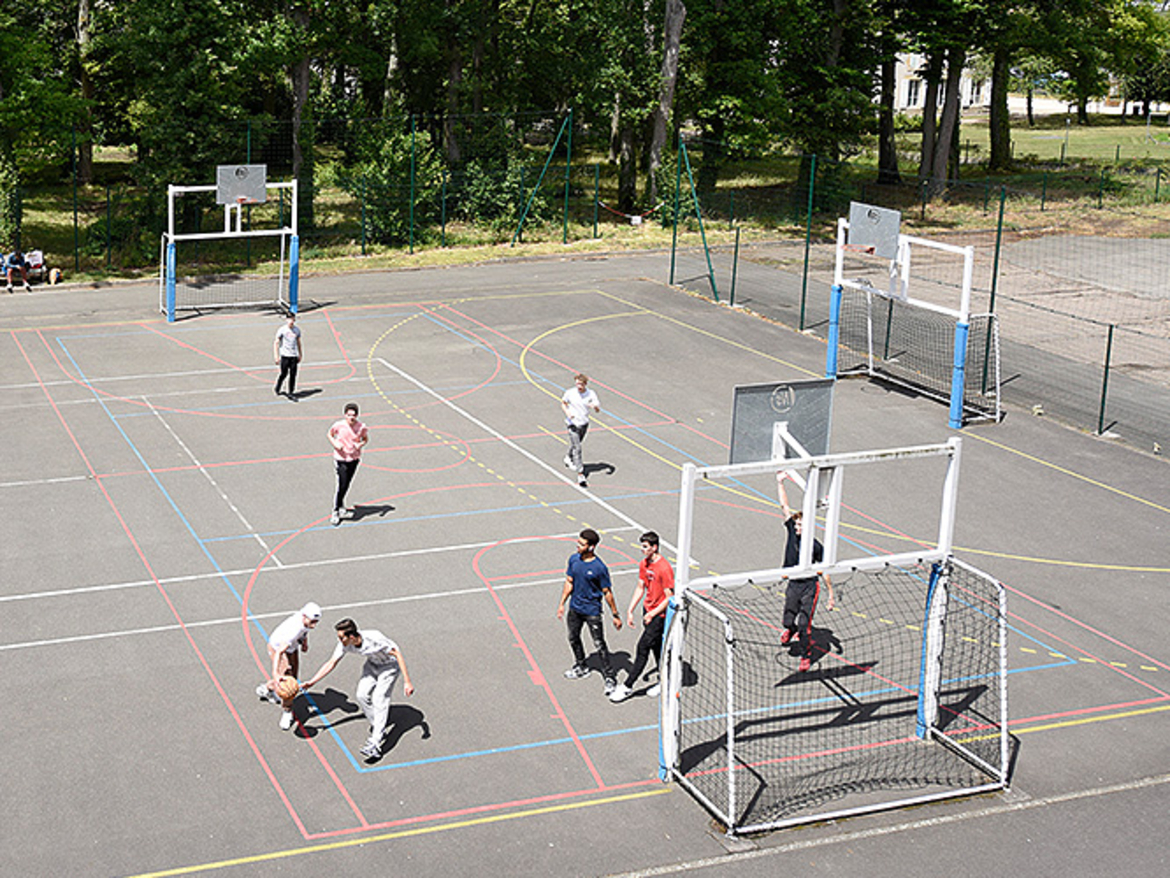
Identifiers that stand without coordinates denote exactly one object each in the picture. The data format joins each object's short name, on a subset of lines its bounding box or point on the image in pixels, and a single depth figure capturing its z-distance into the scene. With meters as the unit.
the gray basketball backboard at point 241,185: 33.97
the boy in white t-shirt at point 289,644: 14.24
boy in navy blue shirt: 15.07
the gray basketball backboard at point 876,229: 28.44
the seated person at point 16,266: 35.78
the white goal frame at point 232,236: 32.62
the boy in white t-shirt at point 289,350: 26.06
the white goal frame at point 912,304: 26.52
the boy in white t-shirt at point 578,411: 22.39
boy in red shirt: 15.04
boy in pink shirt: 19.95
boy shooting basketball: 16.00
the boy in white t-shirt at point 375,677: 13.77
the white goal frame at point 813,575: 13.17
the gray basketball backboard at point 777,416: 14.25
